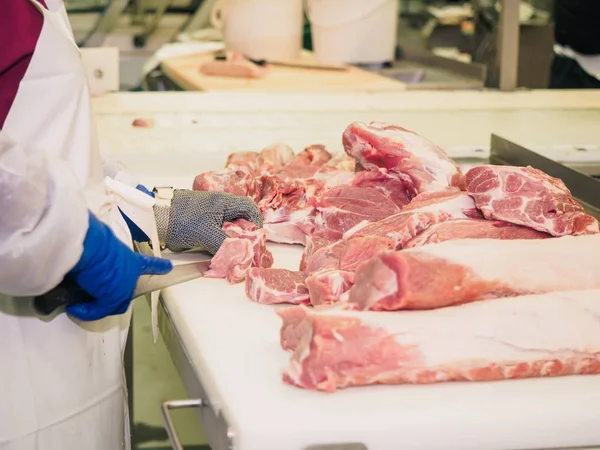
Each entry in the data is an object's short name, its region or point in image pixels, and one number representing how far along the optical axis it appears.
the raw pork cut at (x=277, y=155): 2.47
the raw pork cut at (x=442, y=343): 1.28
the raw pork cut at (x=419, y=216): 1.78
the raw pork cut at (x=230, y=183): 2.17
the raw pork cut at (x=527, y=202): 1.77
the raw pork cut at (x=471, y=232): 1.75
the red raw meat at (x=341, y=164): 2.35
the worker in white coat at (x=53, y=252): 1.32
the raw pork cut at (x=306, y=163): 2.35
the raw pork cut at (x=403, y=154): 2.05
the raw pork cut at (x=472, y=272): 1.38
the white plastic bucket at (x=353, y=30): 4.63
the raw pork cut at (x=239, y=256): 1.75
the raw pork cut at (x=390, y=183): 2.08
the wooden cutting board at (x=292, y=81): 4.19
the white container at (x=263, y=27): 4.82
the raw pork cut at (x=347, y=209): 1.98
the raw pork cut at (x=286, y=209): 2.02
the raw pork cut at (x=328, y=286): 1.59
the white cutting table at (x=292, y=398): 1.18
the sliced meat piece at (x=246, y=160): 2.38
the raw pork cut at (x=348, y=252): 1.67
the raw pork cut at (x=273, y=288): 1.63
